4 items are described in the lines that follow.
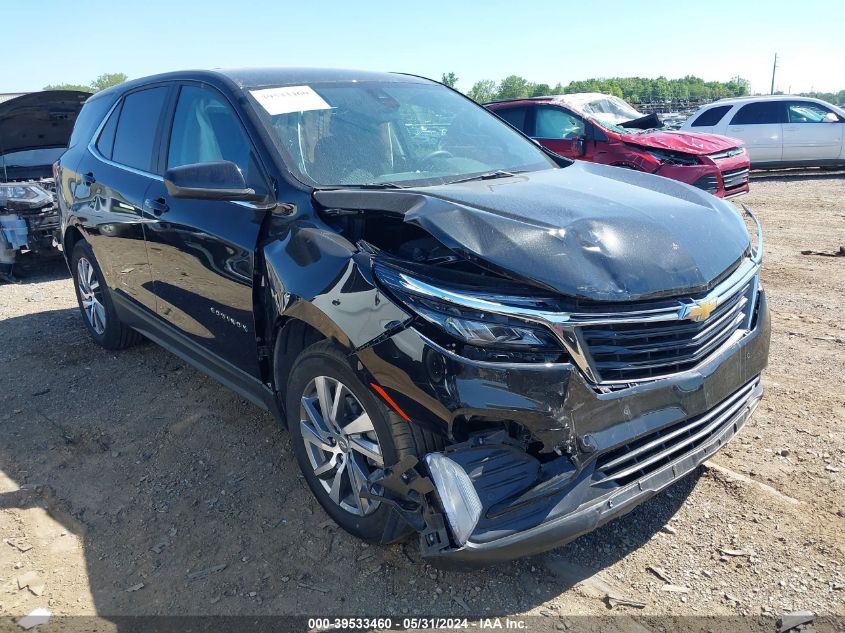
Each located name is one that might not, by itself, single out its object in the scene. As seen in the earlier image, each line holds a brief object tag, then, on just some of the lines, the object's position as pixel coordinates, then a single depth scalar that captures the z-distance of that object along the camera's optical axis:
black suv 2.15
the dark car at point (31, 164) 7.30
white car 13.92
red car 9.02
